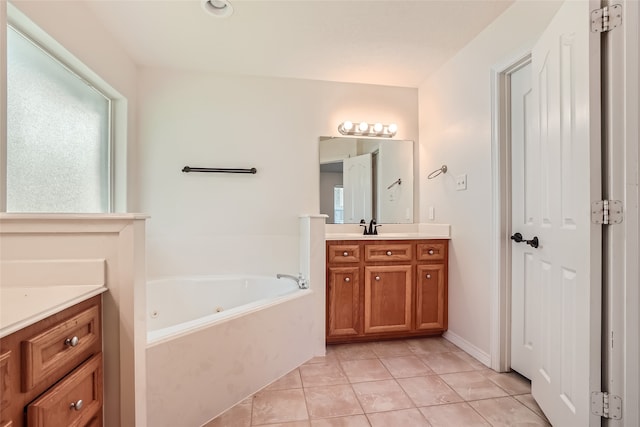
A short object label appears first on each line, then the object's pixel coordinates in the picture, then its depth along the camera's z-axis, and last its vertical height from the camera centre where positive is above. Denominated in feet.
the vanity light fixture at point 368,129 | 9.51 +2.74
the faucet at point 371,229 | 9.36 -0.46
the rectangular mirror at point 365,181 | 9.52 +1.08
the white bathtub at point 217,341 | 4.44 -2.39
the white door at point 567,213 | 3.84 +0.00
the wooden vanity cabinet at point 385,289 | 7.77 -1.99
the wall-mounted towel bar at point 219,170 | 8.59 +1.32
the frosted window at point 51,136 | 4.85 +1.55
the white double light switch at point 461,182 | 7.49 +0.81
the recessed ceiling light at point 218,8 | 5.93 +4.20
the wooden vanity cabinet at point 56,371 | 2.39 -1.44
